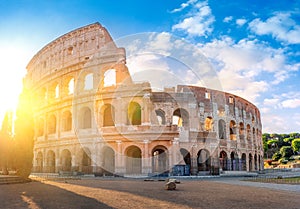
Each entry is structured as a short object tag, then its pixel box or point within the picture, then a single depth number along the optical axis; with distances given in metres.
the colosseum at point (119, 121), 27.19
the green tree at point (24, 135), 20.38
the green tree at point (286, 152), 80.00
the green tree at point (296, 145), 82.19
